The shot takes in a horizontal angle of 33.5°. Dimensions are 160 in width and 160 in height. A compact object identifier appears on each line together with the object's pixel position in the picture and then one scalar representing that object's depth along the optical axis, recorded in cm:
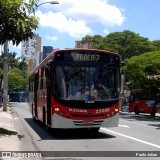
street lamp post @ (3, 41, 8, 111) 2098
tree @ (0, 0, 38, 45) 918
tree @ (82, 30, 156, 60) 3646
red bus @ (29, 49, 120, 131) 1008
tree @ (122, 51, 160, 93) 2340
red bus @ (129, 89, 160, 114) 2893
